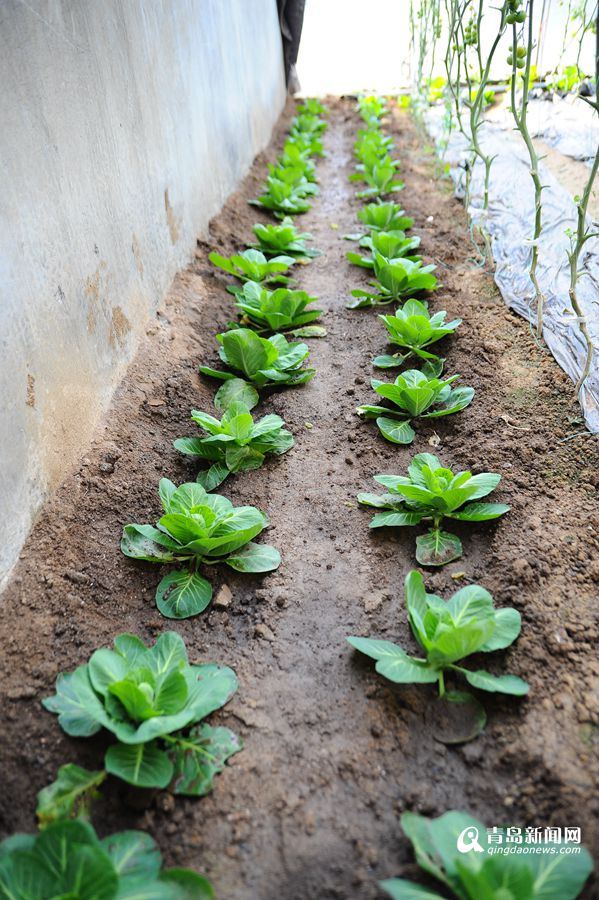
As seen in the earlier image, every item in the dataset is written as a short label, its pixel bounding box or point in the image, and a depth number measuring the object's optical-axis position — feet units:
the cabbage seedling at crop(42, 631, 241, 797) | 4.88
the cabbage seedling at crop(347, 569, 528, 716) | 5.33
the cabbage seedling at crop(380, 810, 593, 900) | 3.94
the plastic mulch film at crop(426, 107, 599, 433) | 9.30
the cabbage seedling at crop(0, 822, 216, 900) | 4.01
